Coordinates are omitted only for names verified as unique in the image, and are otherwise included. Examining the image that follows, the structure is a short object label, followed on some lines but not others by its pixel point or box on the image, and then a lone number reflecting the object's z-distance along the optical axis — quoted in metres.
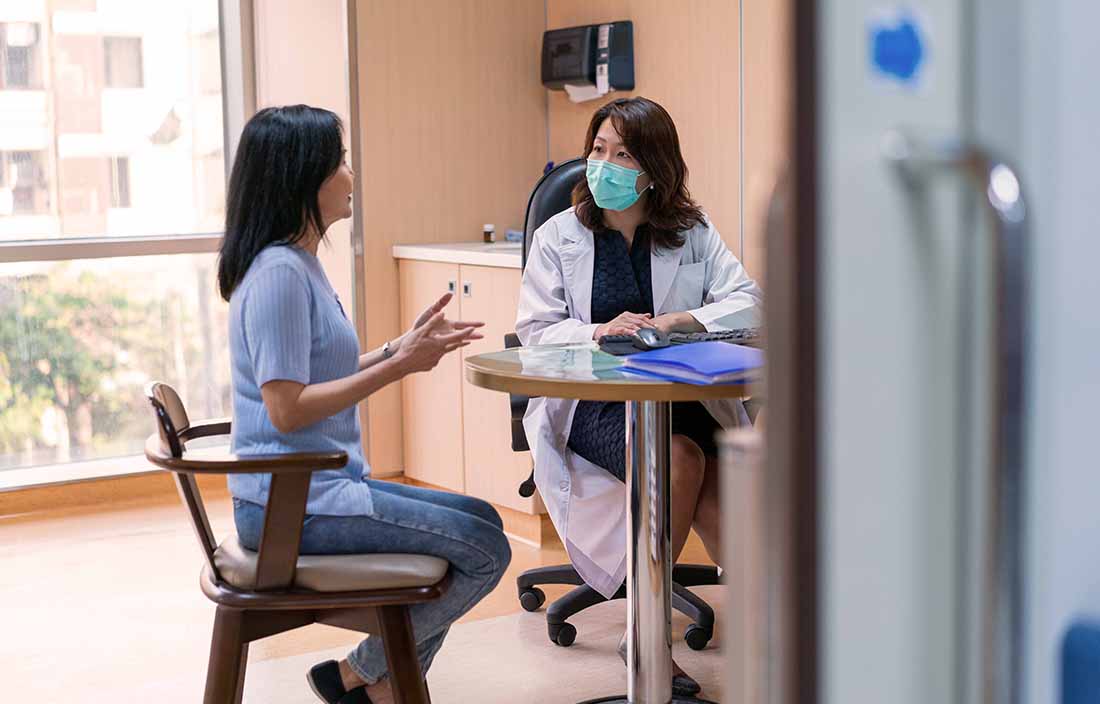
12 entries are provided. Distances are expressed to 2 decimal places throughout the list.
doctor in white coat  2.72
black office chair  2.97
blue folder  1.88
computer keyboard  2.25
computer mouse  2.18
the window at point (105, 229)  4.32
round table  2.32
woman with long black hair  2.04
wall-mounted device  4.13
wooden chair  1.92
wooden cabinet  3.88
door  0.51
